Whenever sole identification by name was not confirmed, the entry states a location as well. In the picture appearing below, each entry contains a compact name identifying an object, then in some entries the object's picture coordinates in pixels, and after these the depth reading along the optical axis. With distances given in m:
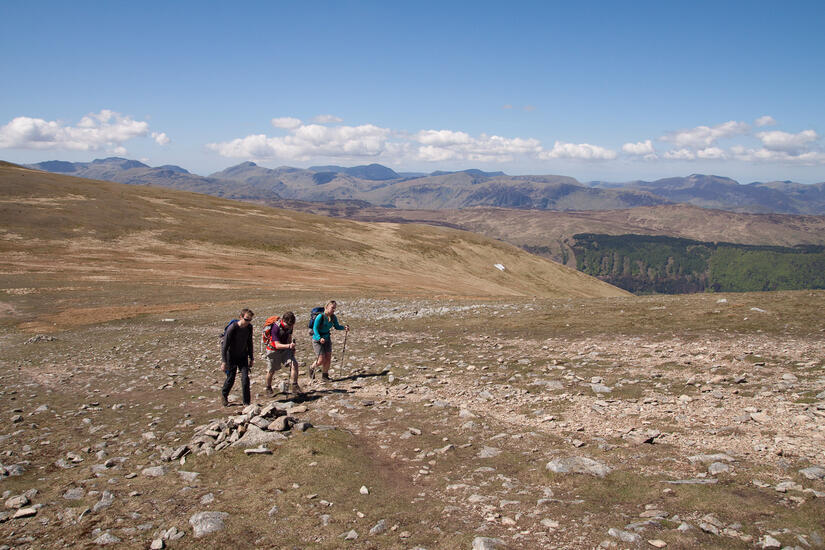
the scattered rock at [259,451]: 11.79
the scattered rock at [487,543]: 7.55
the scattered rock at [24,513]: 9.44
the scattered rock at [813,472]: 8.97
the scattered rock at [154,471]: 11.42
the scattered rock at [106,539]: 8.43
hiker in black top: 16.64
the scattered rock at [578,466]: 10.11
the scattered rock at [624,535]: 7.46
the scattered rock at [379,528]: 8.41
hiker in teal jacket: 18.91
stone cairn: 12.41
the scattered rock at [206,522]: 8.70
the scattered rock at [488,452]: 11.56
